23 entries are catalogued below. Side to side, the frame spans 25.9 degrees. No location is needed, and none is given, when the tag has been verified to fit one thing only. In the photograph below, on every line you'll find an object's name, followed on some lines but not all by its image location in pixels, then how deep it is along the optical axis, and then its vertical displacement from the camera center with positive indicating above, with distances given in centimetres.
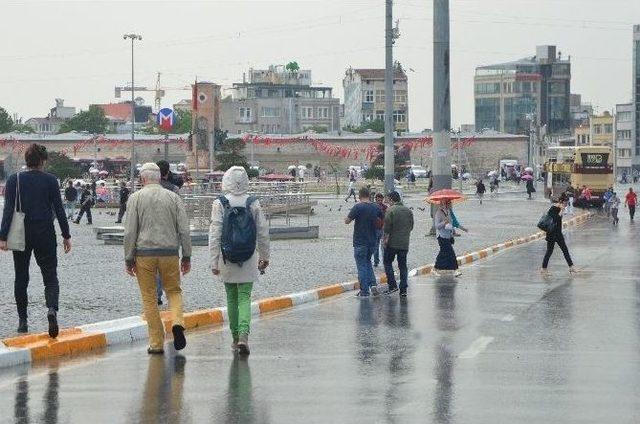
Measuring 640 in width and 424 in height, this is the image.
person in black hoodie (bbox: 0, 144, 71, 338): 1338 -64
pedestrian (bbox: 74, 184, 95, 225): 5247 -230
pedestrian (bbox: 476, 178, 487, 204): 8200 -274
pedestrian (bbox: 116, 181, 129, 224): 5101 -207
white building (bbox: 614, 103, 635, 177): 19739 +70
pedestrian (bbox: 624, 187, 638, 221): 6084 -264
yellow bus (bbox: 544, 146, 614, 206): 7562 -159
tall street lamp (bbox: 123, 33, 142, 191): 9926 +775
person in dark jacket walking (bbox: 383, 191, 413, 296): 2139 -135
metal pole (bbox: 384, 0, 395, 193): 4216 +133
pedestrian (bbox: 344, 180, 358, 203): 8350 -298
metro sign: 8839 +181
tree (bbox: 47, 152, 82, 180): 10350 -164
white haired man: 1277 -88
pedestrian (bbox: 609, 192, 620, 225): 5629 -268
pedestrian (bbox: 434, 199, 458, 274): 2550 -180
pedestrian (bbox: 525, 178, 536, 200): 9169 -293
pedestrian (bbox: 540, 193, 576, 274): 2666 -179
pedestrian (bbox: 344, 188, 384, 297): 2088 -143
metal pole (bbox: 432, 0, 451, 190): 3784 +120
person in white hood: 1319 -101
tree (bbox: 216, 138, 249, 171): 10362 -81
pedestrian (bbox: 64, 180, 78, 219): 5609 -211
